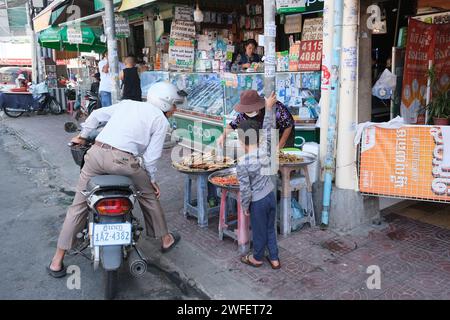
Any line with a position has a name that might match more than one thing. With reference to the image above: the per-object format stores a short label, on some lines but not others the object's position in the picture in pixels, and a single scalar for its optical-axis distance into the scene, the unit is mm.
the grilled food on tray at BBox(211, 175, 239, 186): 4418
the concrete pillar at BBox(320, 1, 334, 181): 4625
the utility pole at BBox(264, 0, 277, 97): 3722
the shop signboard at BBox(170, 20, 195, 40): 9797
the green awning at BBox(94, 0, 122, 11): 11117
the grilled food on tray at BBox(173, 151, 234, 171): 4961
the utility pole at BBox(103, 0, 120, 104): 8305
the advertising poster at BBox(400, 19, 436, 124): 5309
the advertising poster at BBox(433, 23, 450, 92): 5691
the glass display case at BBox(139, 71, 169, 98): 9487
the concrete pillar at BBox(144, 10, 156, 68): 11864
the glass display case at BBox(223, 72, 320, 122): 5969
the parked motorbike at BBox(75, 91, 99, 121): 13570
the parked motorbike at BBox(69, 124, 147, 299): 3412
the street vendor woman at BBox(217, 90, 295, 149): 4207
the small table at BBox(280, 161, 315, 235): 4523
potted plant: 5476
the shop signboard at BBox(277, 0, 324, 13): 6086
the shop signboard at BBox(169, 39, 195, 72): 9773
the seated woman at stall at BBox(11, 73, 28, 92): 16117
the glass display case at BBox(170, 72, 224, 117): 7578
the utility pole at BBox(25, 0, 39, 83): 18677
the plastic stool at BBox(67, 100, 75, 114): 16369
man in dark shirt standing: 9766
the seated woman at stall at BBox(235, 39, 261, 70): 8391
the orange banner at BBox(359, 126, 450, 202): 4293
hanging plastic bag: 5293
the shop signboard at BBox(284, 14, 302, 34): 7770
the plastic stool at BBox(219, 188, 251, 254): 4246
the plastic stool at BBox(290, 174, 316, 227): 4766
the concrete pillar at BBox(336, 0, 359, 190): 4422
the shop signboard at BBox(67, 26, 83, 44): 11945
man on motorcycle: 3725
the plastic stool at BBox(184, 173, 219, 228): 4914
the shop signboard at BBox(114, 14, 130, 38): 10539
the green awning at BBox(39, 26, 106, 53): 13473
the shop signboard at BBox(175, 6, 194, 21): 9781
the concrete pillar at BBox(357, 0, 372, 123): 4566
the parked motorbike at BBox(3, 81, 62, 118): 15617
